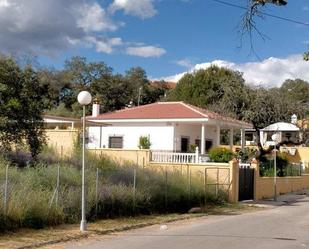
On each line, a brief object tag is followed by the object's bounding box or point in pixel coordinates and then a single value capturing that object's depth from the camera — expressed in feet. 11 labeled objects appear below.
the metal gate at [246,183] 92.73
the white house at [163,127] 132.26
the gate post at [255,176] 97.71
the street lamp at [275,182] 100.07
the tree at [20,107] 66.59
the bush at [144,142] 133.28
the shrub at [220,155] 113.91
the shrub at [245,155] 119.79
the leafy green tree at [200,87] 207.62
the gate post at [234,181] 86.69
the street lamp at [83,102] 48.53
